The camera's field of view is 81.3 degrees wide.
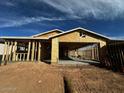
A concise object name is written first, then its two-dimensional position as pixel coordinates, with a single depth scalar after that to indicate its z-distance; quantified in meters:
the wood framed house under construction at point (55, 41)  9.07
